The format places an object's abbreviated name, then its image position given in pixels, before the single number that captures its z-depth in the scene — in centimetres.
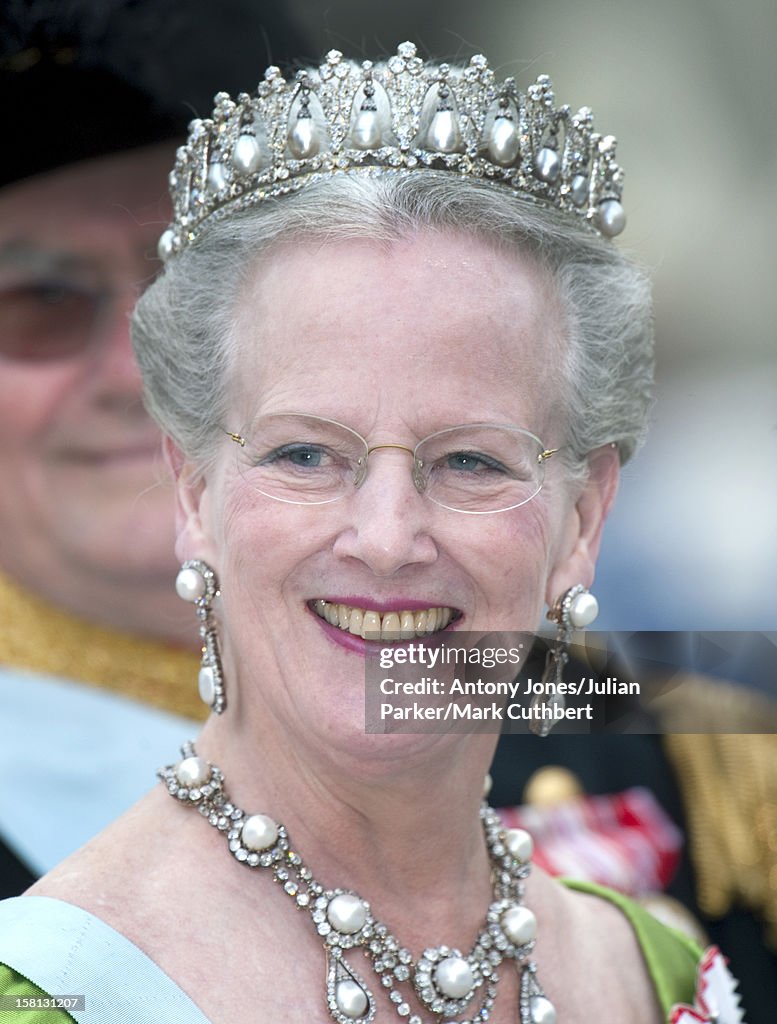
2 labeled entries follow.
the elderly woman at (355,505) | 734
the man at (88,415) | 768
